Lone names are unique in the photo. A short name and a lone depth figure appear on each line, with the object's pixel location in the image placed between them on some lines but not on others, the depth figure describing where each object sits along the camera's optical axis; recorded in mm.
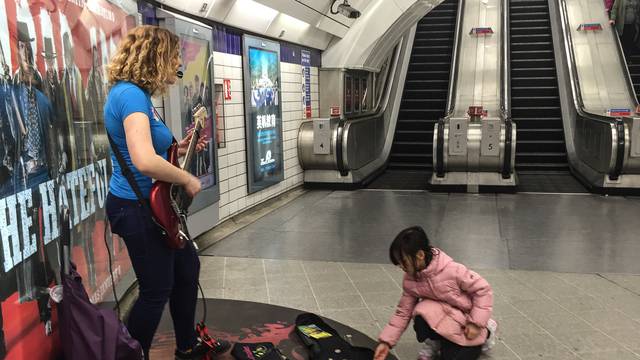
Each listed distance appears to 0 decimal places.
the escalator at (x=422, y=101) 9758
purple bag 2002
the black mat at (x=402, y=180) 8422
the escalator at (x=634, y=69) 11189
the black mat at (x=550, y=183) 7984
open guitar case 2691
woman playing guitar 2012
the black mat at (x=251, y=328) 2842
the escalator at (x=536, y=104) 9148
